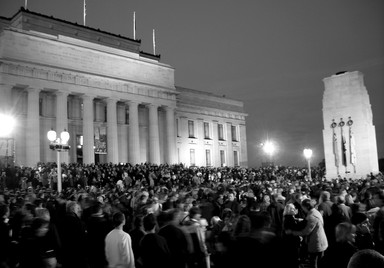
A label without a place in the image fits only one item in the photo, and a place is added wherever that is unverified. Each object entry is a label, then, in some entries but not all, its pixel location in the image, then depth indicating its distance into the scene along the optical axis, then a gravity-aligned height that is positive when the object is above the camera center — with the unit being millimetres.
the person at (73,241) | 7191 -1116
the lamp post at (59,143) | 18203 +1568
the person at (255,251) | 4465 -883
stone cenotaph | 26016 +2424
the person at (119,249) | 6512 -1144
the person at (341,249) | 5172 -1047
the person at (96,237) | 7312 -1077
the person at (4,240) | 5342 -899
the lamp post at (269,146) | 45250 +2535
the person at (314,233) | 8602 -1345
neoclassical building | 38312 +8436
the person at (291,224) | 8664 -1168
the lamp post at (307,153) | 27828 +999
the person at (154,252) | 5660 -1056
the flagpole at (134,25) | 53656 +19384
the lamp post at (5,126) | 30980 +4143
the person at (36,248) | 5984 -997
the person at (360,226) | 6744 -1119
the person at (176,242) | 6266 -1039
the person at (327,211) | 9125 -1035
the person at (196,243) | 6946 -1199
